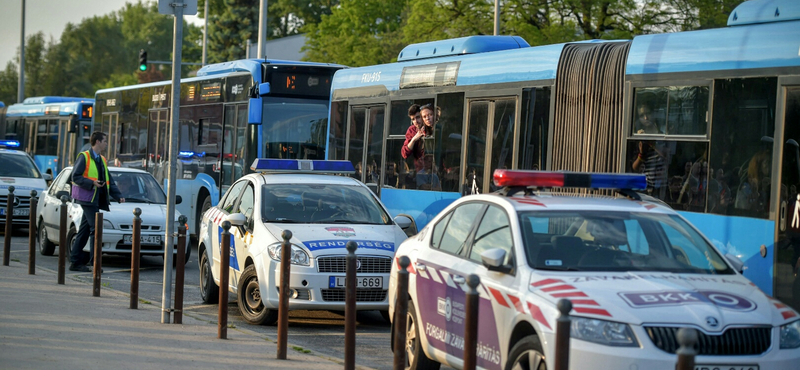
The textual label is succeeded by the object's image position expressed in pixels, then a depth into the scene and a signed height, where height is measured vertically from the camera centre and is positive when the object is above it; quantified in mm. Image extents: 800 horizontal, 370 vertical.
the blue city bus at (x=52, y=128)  31828 +832
